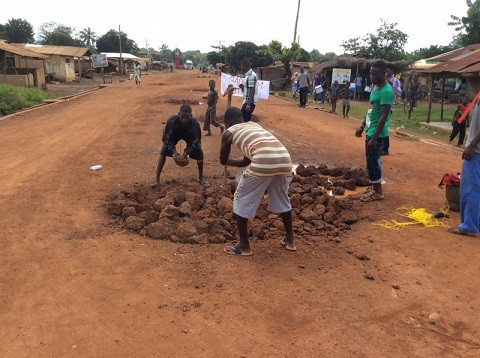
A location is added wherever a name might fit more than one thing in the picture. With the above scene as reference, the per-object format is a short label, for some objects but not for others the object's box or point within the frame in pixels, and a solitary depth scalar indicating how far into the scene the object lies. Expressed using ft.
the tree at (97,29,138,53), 214.48
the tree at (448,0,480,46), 94.38
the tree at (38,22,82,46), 189.67
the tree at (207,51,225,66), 193.06
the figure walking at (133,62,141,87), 93.87
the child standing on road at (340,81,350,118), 50.73
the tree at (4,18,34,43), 183.83
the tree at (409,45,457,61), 140.07
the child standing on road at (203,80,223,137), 32.96
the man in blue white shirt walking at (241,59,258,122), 30.04
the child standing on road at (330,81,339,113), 57.62
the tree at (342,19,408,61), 87.66
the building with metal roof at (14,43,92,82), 108.78
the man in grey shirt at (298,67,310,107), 57.51
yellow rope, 15.71
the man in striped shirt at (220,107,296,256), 12.21
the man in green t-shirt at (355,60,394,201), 17.17
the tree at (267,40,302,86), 93.04
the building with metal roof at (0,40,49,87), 73.51
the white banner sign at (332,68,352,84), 73.92
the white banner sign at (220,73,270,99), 35.96
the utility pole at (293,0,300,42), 95.77
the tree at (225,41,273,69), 146.82
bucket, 17.08
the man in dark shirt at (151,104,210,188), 19.07
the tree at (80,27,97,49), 271.08
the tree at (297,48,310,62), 184.50
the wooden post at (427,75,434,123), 48.00
